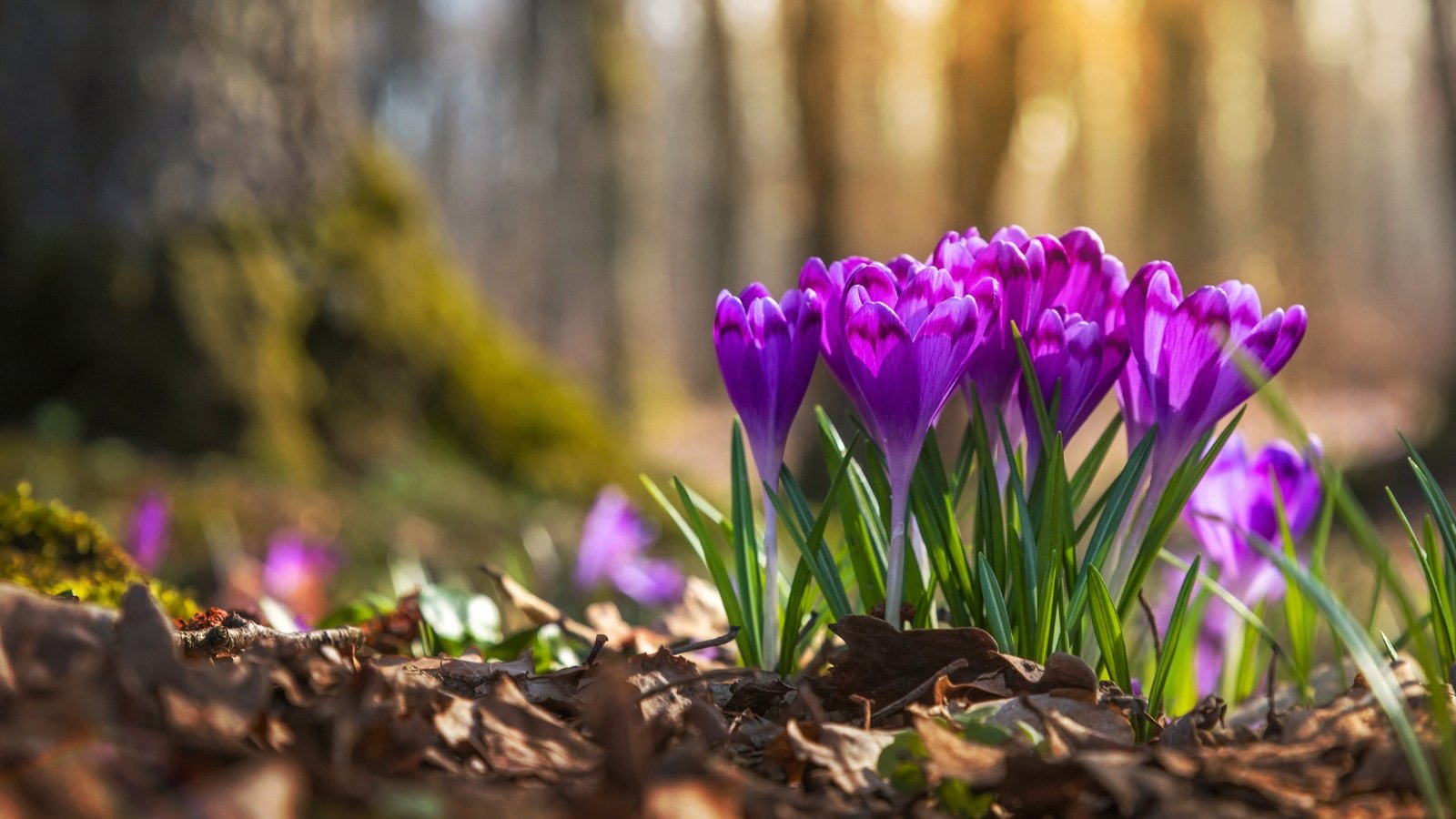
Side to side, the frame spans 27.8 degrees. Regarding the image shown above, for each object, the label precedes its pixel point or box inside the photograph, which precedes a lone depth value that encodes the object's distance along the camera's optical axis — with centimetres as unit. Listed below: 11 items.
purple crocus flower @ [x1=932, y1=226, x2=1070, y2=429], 74
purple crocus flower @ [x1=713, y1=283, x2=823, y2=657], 73
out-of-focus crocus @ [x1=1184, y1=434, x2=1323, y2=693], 82
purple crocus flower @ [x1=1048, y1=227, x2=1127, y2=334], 74
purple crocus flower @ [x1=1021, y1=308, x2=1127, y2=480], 73
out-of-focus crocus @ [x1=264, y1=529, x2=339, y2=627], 99
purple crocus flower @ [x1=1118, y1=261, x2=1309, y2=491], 72
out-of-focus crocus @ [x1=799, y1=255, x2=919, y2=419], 74
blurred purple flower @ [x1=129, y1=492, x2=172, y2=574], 93
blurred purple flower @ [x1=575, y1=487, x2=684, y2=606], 103
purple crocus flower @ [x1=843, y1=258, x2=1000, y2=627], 71
